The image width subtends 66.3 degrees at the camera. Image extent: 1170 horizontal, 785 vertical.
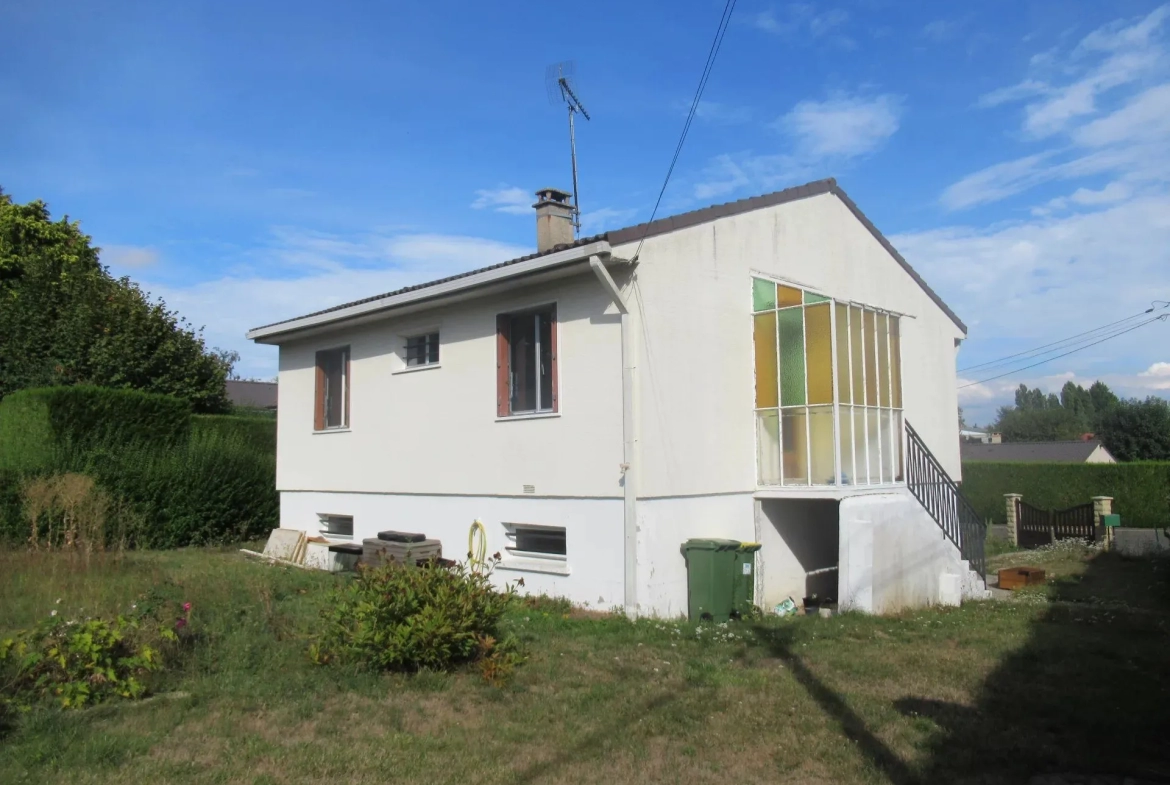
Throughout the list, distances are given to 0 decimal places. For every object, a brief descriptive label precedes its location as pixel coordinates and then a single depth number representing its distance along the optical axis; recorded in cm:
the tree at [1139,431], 5416
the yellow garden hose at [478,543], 1145
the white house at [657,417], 1007
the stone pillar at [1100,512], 2173
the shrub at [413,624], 683
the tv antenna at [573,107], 1392
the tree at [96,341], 1966
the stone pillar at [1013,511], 2352
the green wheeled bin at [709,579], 999
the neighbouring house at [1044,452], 4753
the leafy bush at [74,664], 589
